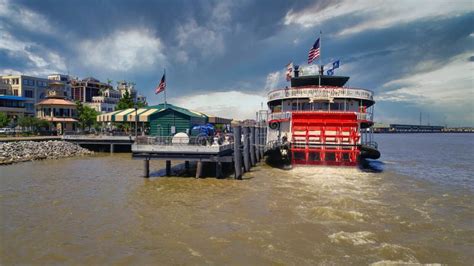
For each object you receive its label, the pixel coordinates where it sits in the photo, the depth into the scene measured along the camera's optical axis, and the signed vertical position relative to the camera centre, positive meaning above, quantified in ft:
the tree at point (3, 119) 167.68 +5.24
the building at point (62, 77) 330.28 +56.83
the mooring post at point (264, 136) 111.36 -1.87
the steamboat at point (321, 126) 74.69 +1.30
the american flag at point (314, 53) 89.96 +22.57
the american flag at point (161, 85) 82.79 +11.79
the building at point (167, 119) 89.15 +3.19
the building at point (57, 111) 163.43 +9.83
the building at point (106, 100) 323.92 +32.73
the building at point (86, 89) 369.30 +49.05
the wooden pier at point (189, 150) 59.26 -3.83
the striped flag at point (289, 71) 97.53 +18.78
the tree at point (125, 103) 190.08 +16.37
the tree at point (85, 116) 192.34 +8.96
